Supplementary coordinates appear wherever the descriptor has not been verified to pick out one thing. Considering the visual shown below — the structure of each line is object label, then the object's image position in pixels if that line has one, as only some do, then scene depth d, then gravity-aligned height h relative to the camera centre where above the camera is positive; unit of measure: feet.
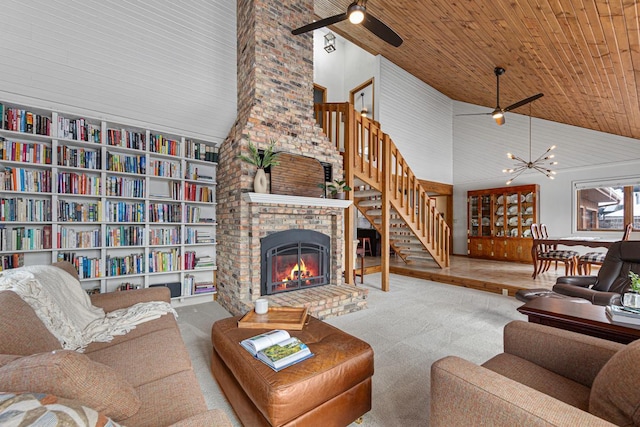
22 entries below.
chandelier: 22.41 +4.17
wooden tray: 6.64 -2.62
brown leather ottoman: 4.33 -2.87
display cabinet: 23.41 -0.55
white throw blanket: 5.27 -2.10
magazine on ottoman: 4.91 -2.53
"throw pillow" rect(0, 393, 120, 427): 1.96 -1.46
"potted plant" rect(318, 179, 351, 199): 13.32 +1.32
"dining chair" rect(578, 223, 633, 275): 14.35 -2.31
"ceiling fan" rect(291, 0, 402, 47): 7.61 +5.88
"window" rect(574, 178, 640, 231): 19.57 +0.76
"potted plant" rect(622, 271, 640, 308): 6.24 -1.96
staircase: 15.34 +1.35
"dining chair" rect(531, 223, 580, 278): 15.92 -2.34
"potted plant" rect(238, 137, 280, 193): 11.00 +2.19
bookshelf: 9.56 +0.61
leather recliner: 9.09 -1.97
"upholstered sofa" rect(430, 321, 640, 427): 2.92 -2.18
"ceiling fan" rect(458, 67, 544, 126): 15.58 +6.05
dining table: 14.61 -1.52
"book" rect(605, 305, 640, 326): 5.93 -2.20
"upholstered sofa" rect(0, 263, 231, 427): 2.62 -2.18
